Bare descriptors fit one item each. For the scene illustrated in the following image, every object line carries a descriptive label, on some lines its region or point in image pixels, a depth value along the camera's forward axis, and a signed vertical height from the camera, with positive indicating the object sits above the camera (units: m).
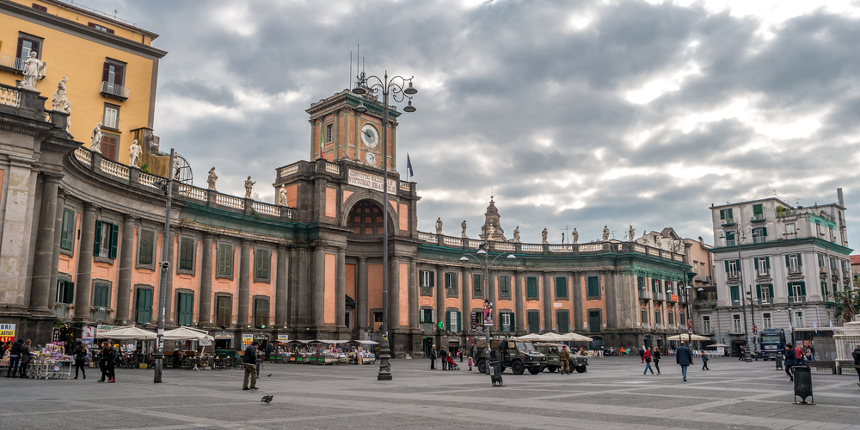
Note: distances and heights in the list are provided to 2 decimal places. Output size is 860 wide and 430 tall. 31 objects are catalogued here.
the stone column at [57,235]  29.28 +4.47
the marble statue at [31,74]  26.98 +10.60
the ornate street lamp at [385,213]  24.39 +4.88
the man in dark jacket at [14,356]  22.34 -0.72
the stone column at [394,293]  54.38 +3.10
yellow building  36.97 +16.05
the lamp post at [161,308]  21.86 +0.99
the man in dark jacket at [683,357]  24.28 -1.05
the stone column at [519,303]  65.81 +2.68
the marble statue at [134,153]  37.12 +10.16
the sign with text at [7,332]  24.87 +0.10
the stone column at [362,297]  53.91 +2.83
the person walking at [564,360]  31.89 -1.48
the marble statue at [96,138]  34.22 +10.07
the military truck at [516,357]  30.91 -1.26
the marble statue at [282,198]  51.16 +10.32
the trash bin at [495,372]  21.97 -1.38
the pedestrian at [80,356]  23.39 -0.76
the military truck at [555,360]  32.50 -1.49
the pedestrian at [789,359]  24.89 -1.19
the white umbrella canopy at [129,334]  29.98 +0.01
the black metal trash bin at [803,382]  14.68 -1.21
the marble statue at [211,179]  45.22 +10.45
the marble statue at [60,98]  28.20 +10.06
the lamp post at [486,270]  36.64 +3.48
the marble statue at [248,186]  47.69 +10.54
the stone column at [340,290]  49.94 +3.16
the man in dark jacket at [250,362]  18.80 -0.83
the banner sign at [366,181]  52.91 +12.25
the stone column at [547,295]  67.44 +3.53
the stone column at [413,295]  56.25 +3.03
